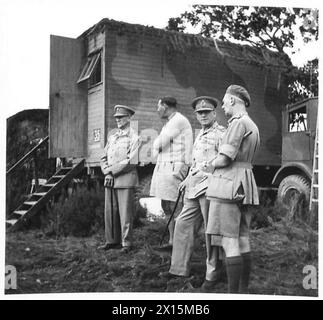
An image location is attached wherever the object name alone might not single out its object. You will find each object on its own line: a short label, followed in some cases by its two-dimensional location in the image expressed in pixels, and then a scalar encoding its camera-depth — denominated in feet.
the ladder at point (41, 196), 17.35
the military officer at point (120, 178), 17.60
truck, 18.04
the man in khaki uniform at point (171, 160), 16.83
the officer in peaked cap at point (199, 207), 15.83
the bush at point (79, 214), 18.02
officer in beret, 14.92
